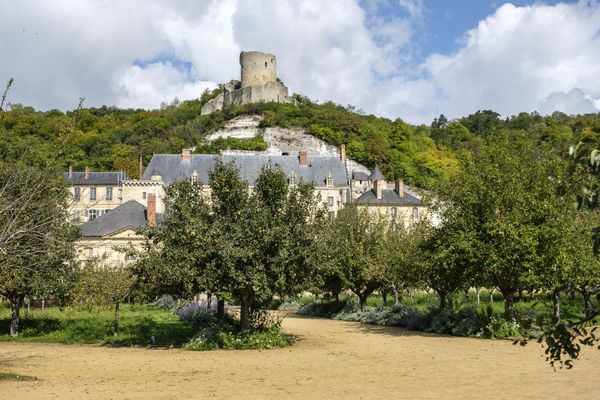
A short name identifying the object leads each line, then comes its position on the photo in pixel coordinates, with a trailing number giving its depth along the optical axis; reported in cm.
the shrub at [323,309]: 3491
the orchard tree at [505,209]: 2059
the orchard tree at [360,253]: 3092
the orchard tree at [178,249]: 1850
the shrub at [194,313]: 2431
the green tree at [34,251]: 1277
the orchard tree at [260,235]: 1850
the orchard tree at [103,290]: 2157
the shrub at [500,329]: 2081
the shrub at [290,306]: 4028
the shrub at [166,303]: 3672
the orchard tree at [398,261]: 2919
